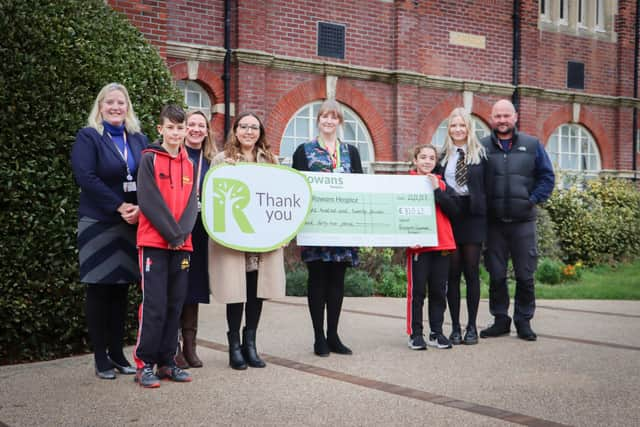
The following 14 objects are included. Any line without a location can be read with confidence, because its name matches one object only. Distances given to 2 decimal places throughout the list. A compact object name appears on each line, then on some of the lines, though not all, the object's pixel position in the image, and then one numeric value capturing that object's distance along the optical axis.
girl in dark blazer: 6.09
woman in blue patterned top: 5.61
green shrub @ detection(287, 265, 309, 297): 10.12
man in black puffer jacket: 6.44
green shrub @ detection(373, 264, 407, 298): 10.51
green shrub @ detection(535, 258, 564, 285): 12.03
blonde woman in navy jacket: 4.70
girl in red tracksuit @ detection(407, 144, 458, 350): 5.93
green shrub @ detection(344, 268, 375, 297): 10.18
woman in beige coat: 5.06
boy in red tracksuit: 4.57
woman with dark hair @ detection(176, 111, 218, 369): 5.14
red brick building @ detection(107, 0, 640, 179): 12.65
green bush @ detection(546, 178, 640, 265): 14.58
